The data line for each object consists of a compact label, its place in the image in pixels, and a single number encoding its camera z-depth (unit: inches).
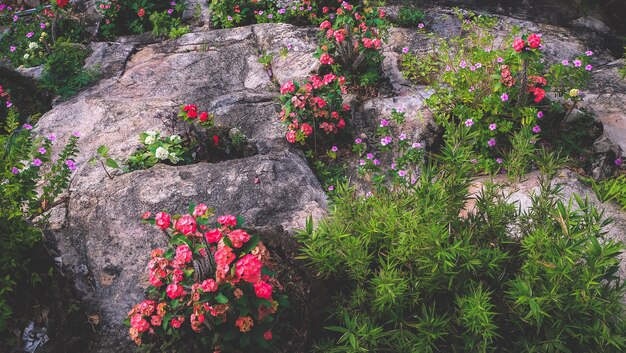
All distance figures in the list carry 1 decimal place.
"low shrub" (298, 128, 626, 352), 96.4
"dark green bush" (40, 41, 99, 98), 218.7
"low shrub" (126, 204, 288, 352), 96.2
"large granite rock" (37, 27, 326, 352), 130.6
